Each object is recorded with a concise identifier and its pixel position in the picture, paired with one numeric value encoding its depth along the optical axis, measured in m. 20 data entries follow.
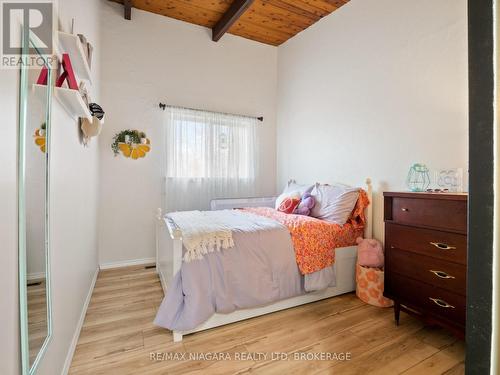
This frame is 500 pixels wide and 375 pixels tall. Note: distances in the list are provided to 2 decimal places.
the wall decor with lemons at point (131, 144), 3.16
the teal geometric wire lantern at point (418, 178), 2.15
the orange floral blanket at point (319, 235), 2.18
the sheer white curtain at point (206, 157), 3.42
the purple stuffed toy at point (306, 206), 2.78
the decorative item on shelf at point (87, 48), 1.61
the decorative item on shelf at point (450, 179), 1.91
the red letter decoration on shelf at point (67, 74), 1.27
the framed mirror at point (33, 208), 0.82
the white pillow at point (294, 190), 3.10
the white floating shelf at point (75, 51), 1.27
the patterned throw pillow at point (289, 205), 2.90
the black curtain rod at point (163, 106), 3.34
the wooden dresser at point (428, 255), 1.53
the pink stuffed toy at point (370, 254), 2.30
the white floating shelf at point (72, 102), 1.23
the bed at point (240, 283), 1.74
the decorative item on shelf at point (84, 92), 1.66
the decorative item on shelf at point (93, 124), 1.85
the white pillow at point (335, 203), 2.51
